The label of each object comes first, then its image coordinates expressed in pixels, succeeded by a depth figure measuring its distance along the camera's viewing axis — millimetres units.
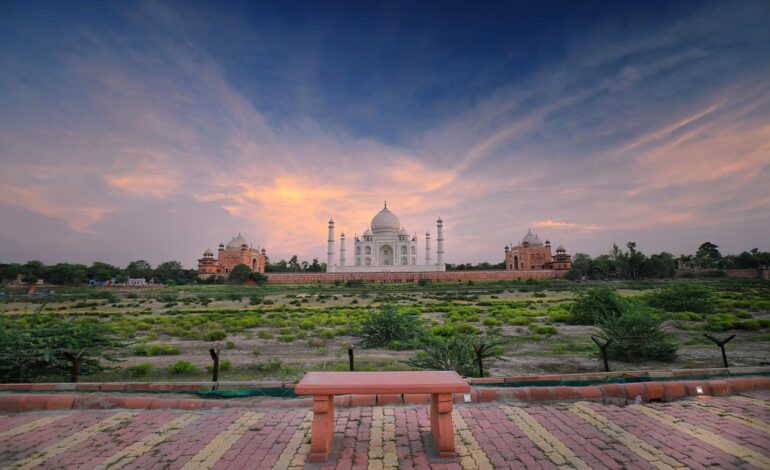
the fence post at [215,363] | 5826
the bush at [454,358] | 7070
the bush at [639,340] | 8695
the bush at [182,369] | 8250
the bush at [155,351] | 10422
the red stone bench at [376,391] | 3625
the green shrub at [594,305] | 14535
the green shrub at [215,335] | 12805
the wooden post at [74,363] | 6091
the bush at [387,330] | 11430
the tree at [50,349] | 6934
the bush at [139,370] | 8169
